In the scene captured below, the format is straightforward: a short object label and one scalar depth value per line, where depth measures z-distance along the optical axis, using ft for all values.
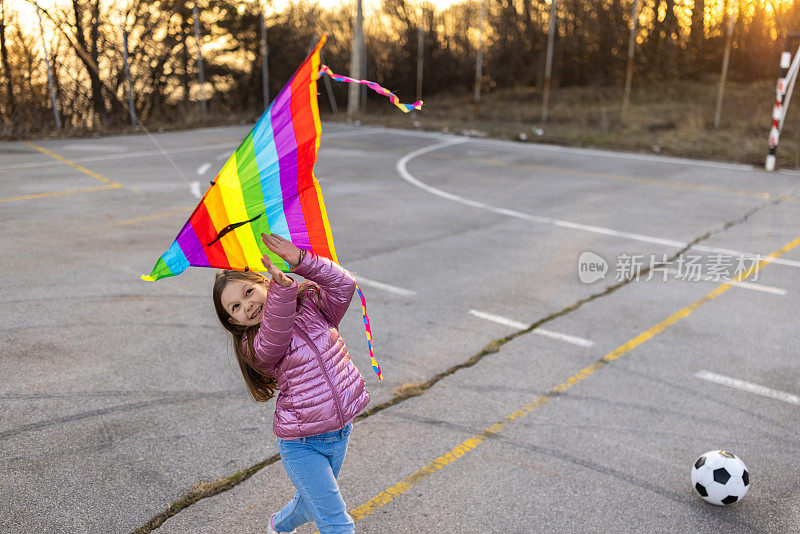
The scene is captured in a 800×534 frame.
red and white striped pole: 46.83
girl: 9.59
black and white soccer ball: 12.78
